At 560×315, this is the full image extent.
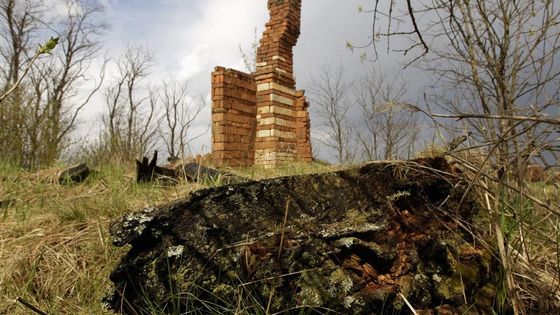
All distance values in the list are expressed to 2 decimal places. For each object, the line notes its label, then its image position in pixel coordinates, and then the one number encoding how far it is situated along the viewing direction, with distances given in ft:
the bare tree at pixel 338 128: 69.62
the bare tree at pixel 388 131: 52.47
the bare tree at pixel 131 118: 71.04
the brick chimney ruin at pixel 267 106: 29.78
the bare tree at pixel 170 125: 58.76
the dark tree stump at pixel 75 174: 12.81
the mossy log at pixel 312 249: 4.21
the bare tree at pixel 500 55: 13.97
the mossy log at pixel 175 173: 10.88
